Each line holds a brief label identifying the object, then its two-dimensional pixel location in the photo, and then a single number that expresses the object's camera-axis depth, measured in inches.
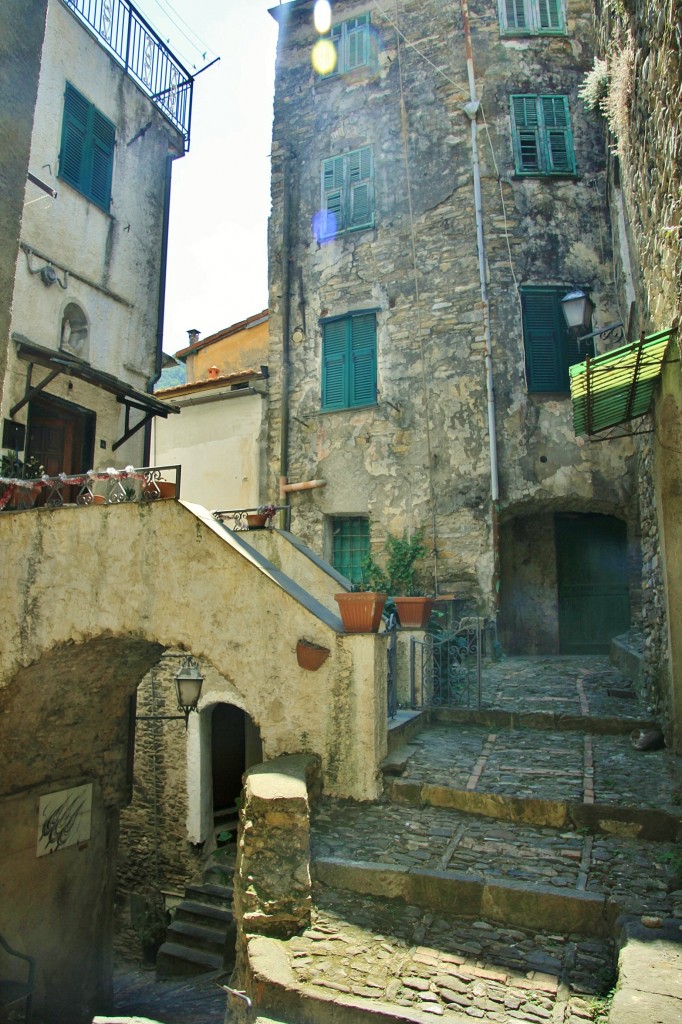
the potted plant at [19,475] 323.5
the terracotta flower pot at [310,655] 227.8
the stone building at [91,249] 397.7
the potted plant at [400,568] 488.4
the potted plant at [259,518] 352.8
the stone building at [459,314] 484.1
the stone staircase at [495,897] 132.0
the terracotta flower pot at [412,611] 326.6
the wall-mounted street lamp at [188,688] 331.9
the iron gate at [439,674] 321.7
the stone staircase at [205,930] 314.7
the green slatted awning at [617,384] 226.1
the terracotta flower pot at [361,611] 230.8
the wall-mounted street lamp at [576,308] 383.9
